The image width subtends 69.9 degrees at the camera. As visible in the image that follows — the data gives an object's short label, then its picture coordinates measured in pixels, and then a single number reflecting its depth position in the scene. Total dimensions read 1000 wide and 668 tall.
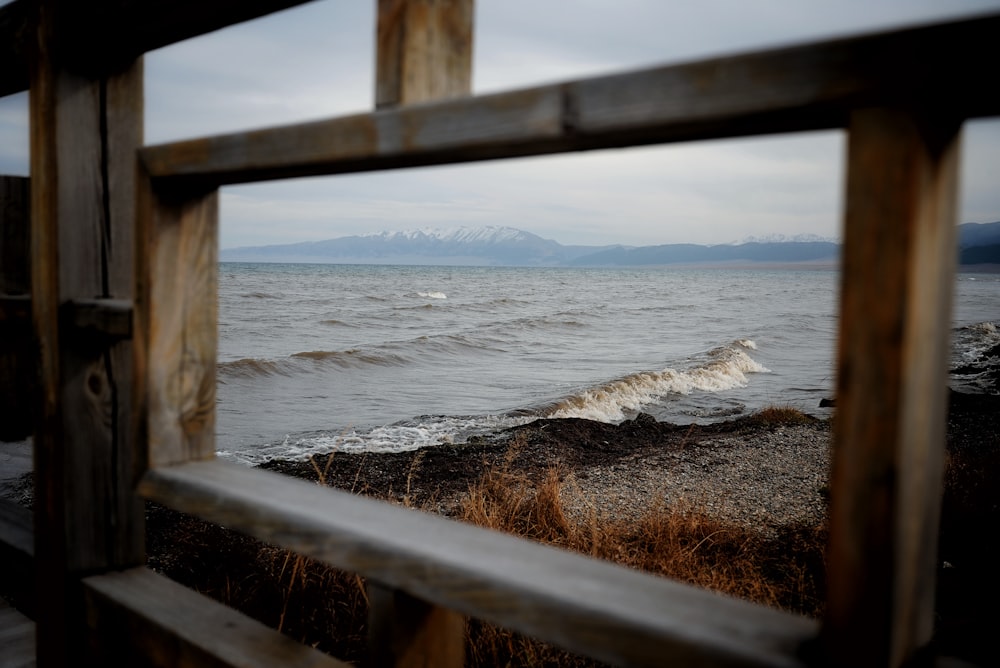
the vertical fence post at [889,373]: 0.73
